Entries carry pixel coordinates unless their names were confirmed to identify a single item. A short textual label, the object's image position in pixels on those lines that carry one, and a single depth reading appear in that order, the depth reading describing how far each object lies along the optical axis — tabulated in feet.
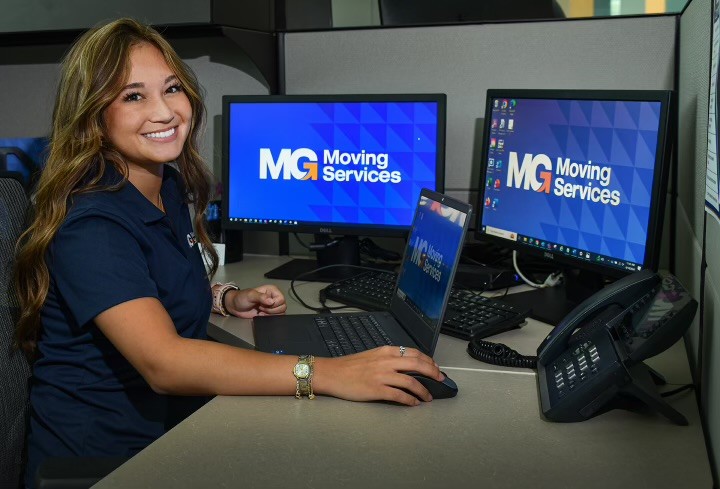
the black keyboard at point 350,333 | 4.48
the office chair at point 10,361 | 4.30
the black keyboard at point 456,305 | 4.82
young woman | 3.89
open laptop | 4.29
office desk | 3.01
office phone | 3.42
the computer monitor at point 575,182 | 4.67
